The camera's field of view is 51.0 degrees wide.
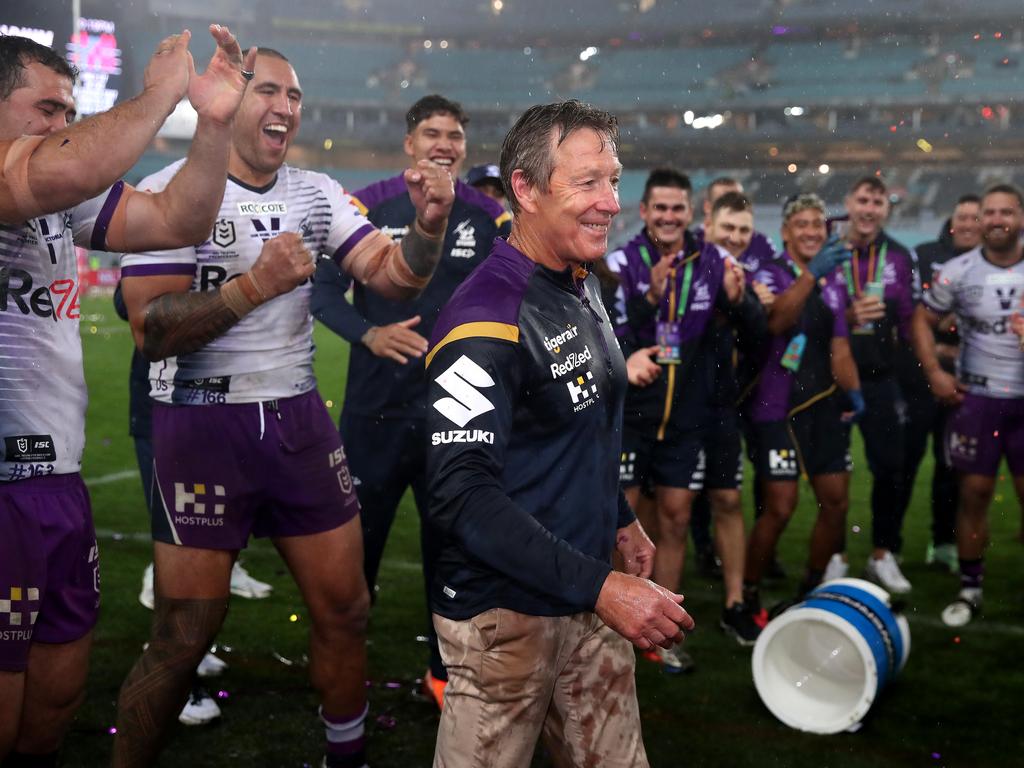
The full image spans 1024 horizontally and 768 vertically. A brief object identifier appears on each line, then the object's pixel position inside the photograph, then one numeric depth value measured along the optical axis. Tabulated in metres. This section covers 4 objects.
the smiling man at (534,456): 2.18
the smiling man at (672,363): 5.17
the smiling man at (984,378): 5.85
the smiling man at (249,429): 3.20
